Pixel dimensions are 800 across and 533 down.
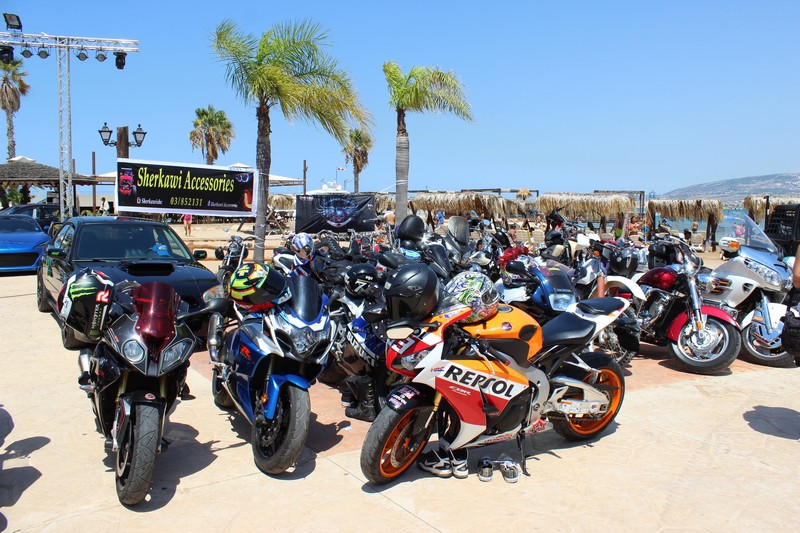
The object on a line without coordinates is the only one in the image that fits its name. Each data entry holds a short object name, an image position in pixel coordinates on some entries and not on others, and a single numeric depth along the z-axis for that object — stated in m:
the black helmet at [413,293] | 3.66
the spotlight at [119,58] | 19.50
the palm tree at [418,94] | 13.41
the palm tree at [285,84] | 10.02
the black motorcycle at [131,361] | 3.52
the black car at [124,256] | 7.20
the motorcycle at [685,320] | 6.59
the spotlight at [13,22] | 18.48
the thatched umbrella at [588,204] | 28.72
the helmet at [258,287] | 4.00
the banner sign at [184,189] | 13.40
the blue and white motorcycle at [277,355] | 3.89
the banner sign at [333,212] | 22.17
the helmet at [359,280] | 5.49
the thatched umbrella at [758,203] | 28.12
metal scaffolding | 19.11
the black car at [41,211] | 21.00
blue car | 14.63
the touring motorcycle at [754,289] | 7.00
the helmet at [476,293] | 3.81
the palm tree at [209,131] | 50.91
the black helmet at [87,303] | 3.69
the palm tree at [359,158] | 50.14
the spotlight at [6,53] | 19.03
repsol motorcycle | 3.68
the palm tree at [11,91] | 46.41
